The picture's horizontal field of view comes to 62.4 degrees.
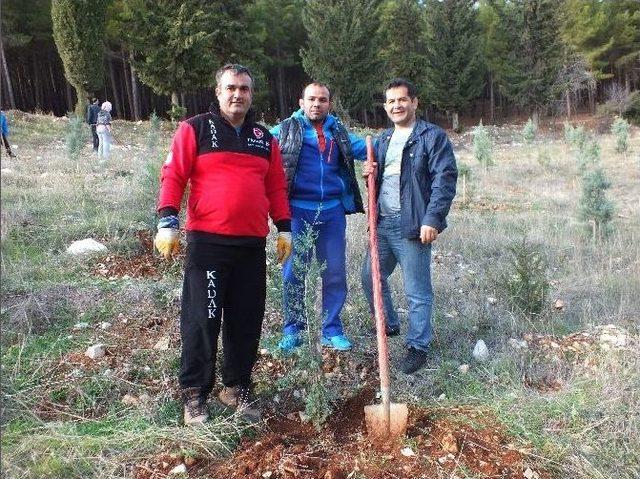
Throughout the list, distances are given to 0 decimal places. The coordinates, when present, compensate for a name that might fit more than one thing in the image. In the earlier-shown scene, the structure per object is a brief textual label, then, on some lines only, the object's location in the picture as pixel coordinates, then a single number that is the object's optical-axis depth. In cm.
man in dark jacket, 310
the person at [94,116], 1358
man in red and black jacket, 258
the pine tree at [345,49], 2552
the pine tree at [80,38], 1848
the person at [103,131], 1154
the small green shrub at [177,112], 2012
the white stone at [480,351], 350
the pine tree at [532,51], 2864
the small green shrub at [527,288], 424
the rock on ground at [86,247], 498
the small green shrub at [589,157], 1097
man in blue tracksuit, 327
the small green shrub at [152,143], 1106
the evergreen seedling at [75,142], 1013
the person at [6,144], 1005
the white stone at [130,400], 286
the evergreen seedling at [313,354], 267
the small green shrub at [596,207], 732
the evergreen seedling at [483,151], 1412
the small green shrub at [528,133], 2022
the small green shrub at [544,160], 1443
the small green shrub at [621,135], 1658
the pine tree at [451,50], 2862
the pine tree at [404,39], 3009
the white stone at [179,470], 230
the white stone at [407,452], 243
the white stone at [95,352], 318
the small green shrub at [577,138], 1645
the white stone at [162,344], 333
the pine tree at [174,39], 1955
